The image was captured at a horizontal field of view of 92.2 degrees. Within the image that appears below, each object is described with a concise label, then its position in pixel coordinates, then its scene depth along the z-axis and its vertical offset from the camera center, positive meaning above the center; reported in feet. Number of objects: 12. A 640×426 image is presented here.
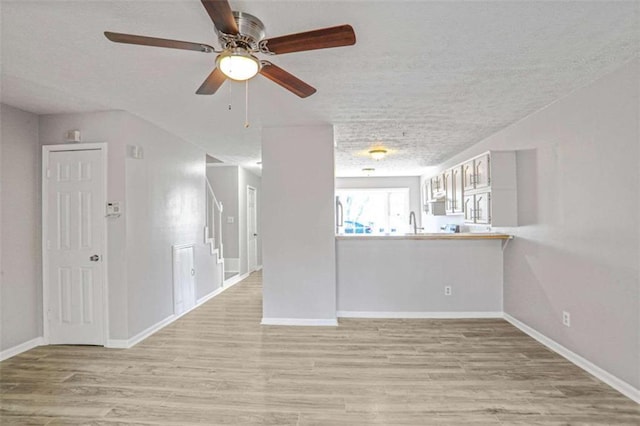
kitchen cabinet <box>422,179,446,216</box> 20.10 +0.72
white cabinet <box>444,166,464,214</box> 15.64 +1.18
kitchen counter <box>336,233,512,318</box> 13.29 -2.77
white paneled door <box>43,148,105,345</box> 10.69 -1.02
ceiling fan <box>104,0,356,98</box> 4.96 +2.97
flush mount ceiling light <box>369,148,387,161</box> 15.91 +3.18
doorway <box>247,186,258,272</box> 24.11 -1.27
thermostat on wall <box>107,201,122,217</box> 10.58 +0.25
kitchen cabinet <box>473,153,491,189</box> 12.23 +1.66
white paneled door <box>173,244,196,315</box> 13.50 -2.94
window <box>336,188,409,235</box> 27.78 +0.28
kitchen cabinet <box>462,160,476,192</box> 13.75 +1.67
